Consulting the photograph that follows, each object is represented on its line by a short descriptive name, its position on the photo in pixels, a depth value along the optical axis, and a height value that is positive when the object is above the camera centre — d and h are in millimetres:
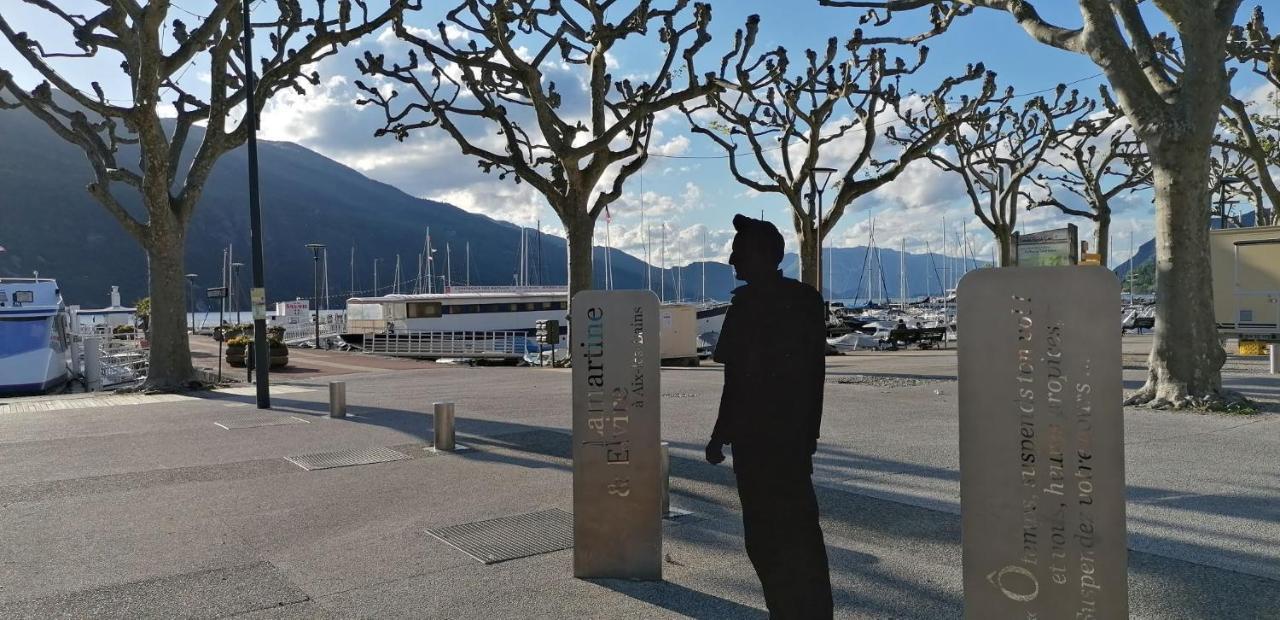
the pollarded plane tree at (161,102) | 16609 +4493
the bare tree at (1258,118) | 19266 +5335
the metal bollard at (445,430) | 9264 -1275
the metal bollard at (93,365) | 23344 -1235
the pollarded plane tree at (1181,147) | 10898 +2000
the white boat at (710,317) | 53094 -458
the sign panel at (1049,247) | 19016 +1357
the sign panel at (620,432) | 4855 -692
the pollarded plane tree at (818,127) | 23422 +5396
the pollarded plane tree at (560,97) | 18750 +5227
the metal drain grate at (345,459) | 8672 -1508
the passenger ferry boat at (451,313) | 45906 +60
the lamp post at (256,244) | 14358 +1280
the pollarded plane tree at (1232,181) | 32022 +4671
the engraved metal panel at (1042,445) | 2812 -480
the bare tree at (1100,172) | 29016 +4871
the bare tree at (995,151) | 28688 +5463
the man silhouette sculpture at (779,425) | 3676 -508
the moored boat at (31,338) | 21408 -434
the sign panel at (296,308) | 60541 +631
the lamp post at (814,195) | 25656 +3432
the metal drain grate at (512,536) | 5438 -1523
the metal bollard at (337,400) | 12594 -1250
